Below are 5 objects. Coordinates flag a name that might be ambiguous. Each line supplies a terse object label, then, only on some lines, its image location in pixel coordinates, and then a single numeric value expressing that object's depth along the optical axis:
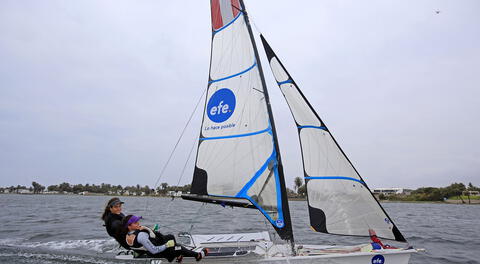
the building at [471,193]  87.06
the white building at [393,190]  126.06
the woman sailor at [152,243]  5.19
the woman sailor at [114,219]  5.40
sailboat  6.60
